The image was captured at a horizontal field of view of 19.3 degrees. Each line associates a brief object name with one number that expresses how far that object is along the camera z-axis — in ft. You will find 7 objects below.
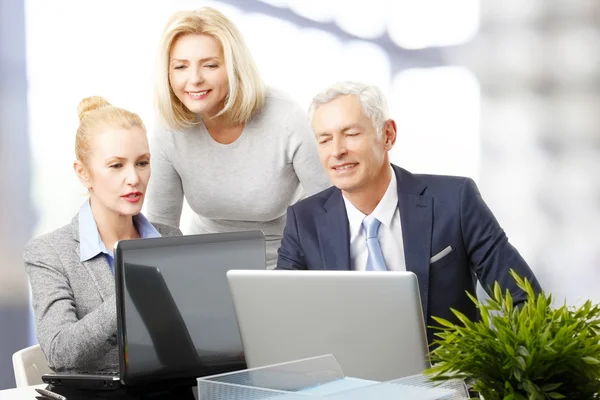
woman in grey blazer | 11.51
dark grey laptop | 10.42
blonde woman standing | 13.90
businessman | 12.19
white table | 10.80
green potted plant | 8.21
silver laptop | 9.97
